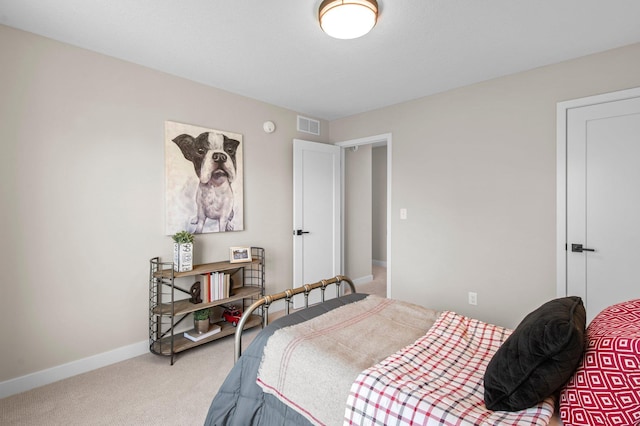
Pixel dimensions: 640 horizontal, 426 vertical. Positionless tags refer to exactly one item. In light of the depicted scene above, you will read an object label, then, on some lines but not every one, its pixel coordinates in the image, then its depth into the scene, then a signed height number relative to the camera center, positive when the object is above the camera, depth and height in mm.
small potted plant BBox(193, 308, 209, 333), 2863 -1041
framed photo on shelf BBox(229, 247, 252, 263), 3162 -460
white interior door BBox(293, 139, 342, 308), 3797 -29
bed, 969 -660
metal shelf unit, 2611 -852
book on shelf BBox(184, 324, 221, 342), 2763 -1150
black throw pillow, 940 -496
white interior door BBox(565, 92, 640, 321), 2307 +61
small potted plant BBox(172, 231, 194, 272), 2693 -370
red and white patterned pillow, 835 -511
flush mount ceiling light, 1764 +1169
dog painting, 2852 +317
